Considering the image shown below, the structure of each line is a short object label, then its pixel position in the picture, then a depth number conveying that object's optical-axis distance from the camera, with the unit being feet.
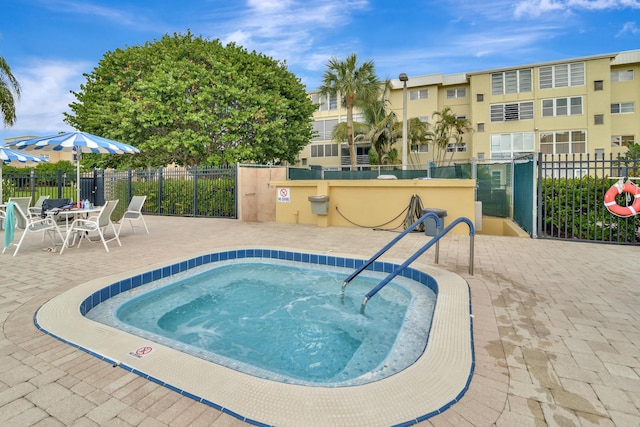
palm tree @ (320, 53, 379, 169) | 75.87
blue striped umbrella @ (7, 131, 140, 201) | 23.31
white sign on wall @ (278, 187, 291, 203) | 34.88
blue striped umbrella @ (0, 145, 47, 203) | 31.83
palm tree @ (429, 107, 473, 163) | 80.12
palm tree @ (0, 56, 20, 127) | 56.85
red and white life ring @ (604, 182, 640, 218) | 20.66
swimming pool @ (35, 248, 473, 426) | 5.97
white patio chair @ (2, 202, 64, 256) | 20.45
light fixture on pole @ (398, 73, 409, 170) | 42.19
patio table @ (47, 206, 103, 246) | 22.26
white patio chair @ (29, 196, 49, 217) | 27.61
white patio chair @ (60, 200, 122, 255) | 21.26
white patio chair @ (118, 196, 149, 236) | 28.55
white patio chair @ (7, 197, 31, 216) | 24.54
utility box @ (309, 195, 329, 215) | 30.93
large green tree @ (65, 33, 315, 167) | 52.06
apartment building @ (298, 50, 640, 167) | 76.28
